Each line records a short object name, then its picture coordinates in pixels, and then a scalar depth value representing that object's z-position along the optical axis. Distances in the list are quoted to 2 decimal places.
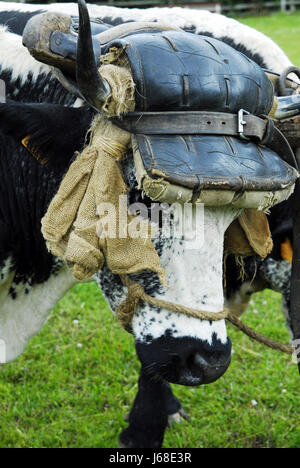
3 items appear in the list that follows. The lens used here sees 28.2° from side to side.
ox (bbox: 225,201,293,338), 2.75
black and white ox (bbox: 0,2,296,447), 1.81
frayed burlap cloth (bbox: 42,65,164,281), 1.77
